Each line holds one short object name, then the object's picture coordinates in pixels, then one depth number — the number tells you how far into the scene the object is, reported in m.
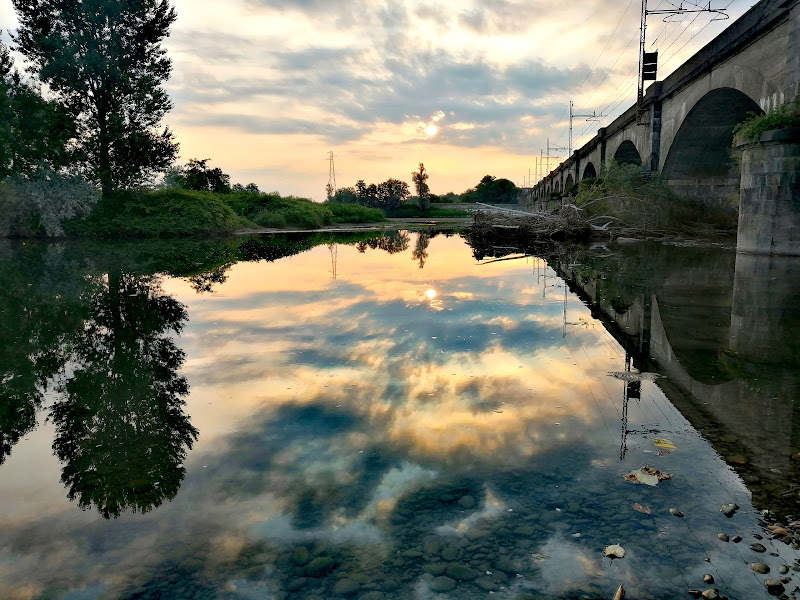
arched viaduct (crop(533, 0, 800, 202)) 16.03
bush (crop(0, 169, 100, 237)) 29.45
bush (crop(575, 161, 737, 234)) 25.84
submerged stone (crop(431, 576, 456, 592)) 2.52
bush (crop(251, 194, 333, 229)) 46.78
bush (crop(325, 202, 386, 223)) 60.03
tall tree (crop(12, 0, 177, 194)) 32.31
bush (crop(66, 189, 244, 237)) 33.31
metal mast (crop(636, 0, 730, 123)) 28.98
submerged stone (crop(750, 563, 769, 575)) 2.59
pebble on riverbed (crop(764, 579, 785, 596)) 2.46
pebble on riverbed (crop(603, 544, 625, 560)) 2.72
